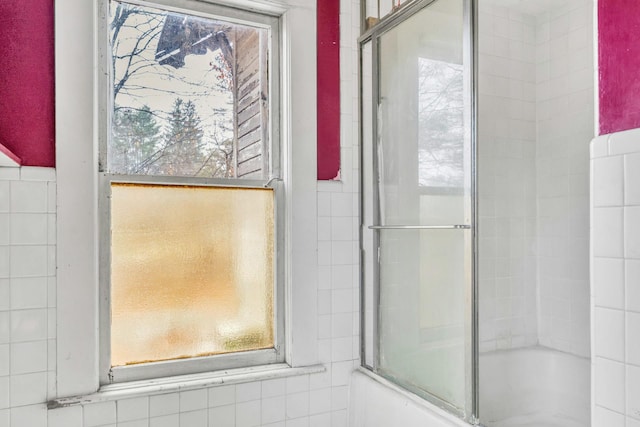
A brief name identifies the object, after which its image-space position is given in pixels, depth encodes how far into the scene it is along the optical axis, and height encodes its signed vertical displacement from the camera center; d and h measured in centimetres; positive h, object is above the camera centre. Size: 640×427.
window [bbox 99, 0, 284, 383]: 170 +9
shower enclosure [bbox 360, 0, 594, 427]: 153 +4
